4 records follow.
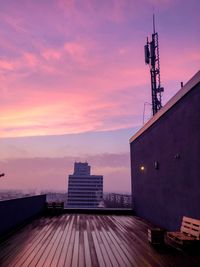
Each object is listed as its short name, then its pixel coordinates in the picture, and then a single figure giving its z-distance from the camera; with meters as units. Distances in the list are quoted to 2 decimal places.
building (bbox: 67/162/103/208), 187.38
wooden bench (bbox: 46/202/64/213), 13.76
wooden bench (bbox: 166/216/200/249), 5.68
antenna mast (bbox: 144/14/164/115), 17.33
